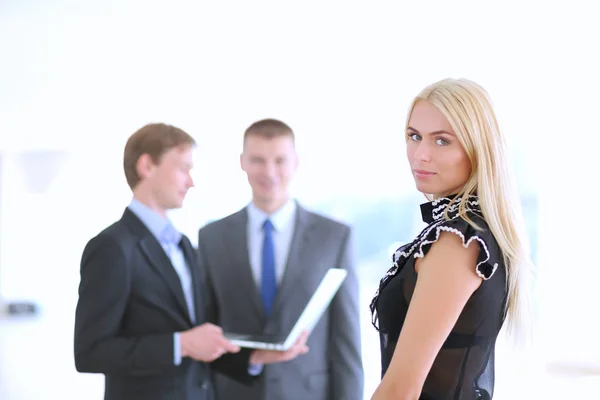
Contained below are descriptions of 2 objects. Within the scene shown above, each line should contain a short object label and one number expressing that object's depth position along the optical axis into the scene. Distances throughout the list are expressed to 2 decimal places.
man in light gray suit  3.62
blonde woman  2.53
